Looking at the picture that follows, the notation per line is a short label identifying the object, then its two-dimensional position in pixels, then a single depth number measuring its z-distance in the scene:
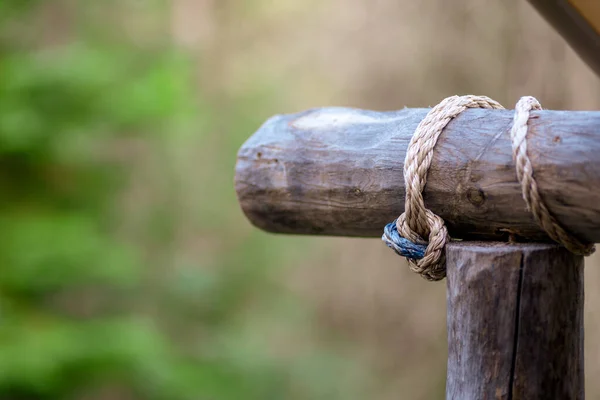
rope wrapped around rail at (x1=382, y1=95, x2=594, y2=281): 1.46
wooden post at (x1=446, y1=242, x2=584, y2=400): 1.45
